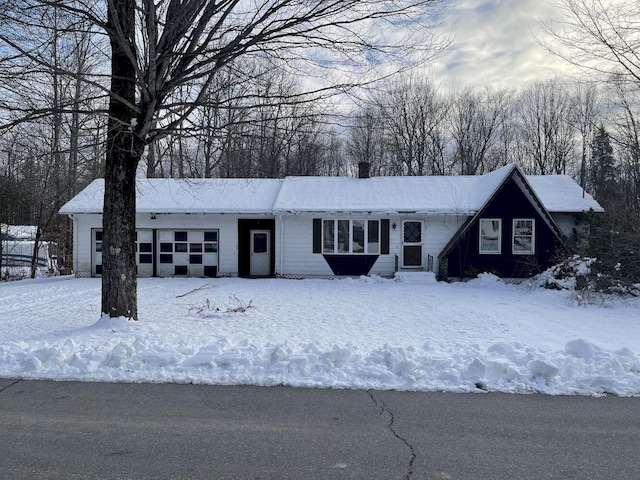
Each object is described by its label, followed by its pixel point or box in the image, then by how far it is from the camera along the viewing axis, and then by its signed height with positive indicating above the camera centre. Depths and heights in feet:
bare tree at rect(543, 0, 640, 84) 40.16 +16.51
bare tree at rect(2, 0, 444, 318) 26.89 +10.25
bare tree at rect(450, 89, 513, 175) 141.49 +30.86
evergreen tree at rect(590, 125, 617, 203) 138.21 +22.00
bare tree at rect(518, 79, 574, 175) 143.64 +30.28
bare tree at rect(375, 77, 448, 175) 137.49 +29.50
